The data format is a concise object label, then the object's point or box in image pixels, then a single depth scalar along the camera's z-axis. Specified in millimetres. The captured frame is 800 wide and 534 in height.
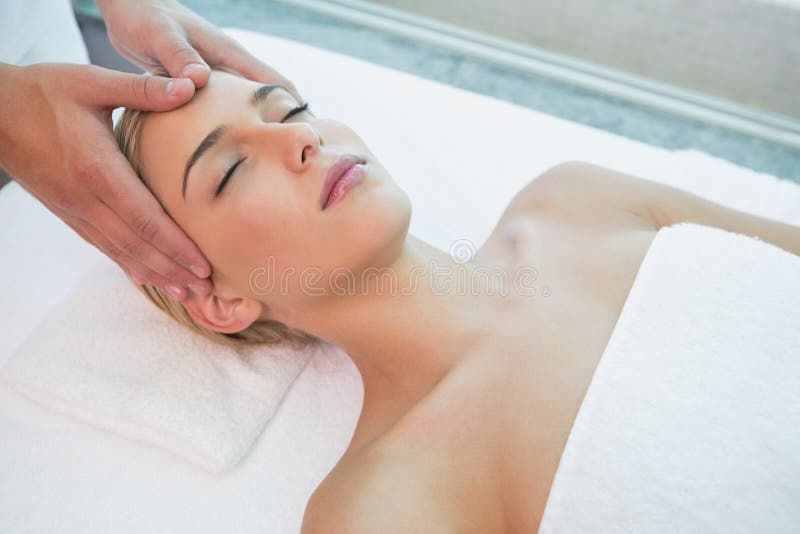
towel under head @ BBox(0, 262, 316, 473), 1311
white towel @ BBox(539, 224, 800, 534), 971
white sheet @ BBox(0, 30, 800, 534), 1254
